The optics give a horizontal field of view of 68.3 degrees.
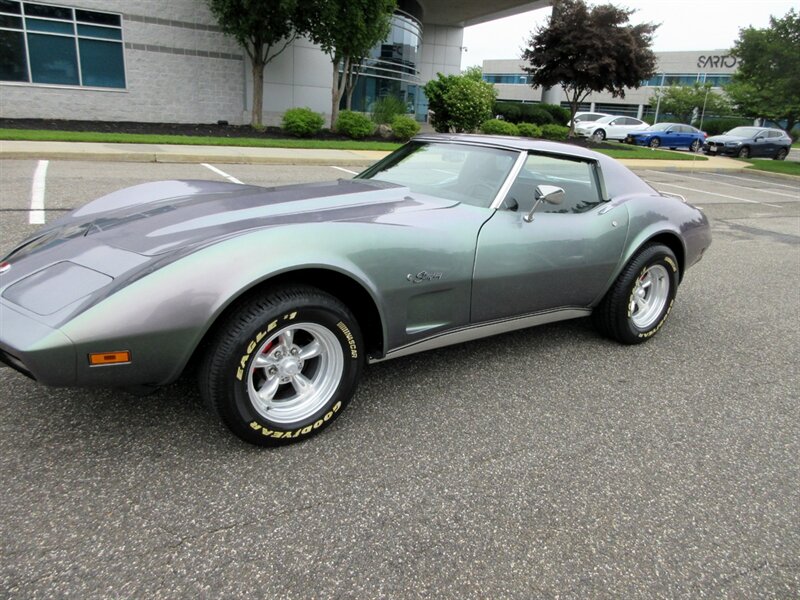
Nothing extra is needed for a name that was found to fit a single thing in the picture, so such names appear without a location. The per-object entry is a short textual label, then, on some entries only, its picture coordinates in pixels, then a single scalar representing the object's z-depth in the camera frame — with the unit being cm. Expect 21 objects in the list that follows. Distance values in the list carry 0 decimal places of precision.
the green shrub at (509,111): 2825
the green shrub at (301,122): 1775
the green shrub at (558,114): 3042
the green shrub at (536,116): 2864
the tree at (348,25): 1658
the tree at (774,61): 2183
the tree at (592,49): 2431
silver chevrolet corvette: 215
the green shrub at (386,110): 2095
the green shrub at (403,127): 1938
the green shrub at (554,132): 2462
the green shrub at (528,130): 2278
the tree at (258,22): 1605
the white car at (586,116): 3210
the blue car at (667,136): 3033
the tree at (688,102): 5134
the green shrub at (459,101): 1989
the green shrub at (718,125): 4809
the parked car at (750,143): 2877
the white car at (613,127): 3058
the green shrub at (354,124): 1884
